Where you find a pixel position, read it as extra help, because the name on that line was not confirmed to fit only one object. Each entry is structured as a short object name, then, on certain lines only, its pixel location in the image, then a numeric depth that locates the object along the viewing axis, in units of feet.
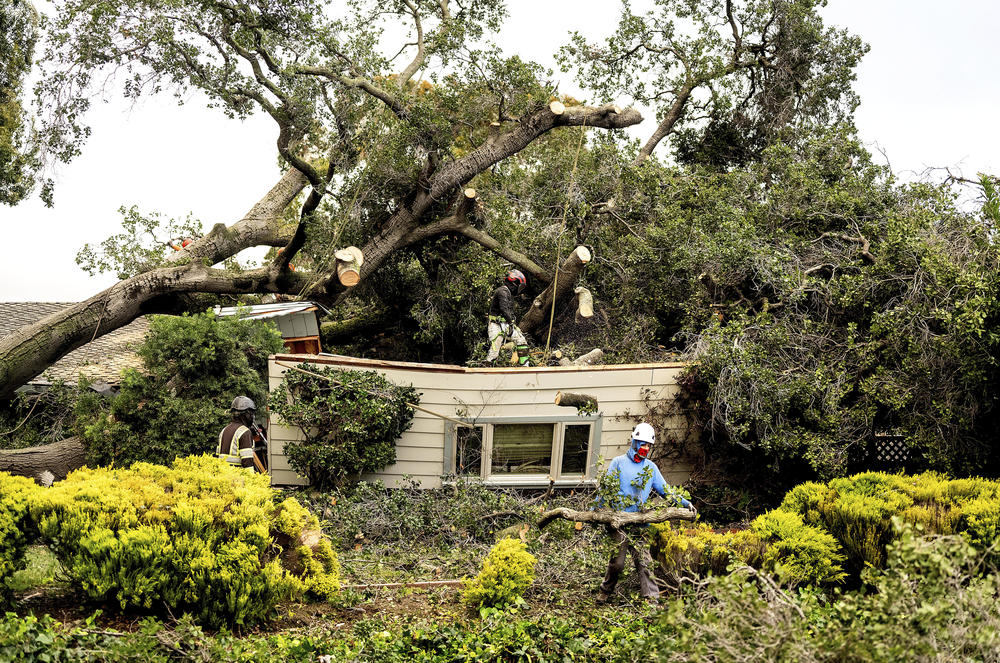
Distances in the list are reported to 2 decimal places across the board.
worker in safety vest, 31.58
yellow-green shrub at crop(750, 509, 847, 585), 24.90
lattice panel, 38.68
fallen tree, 43.19
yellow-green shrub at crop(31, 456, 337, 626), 20.47
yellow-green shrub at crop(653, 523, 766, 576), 24.73
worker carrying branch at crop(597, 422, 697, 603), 24.41
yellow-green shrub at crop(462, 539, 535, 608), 23.00
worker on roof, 43.14
